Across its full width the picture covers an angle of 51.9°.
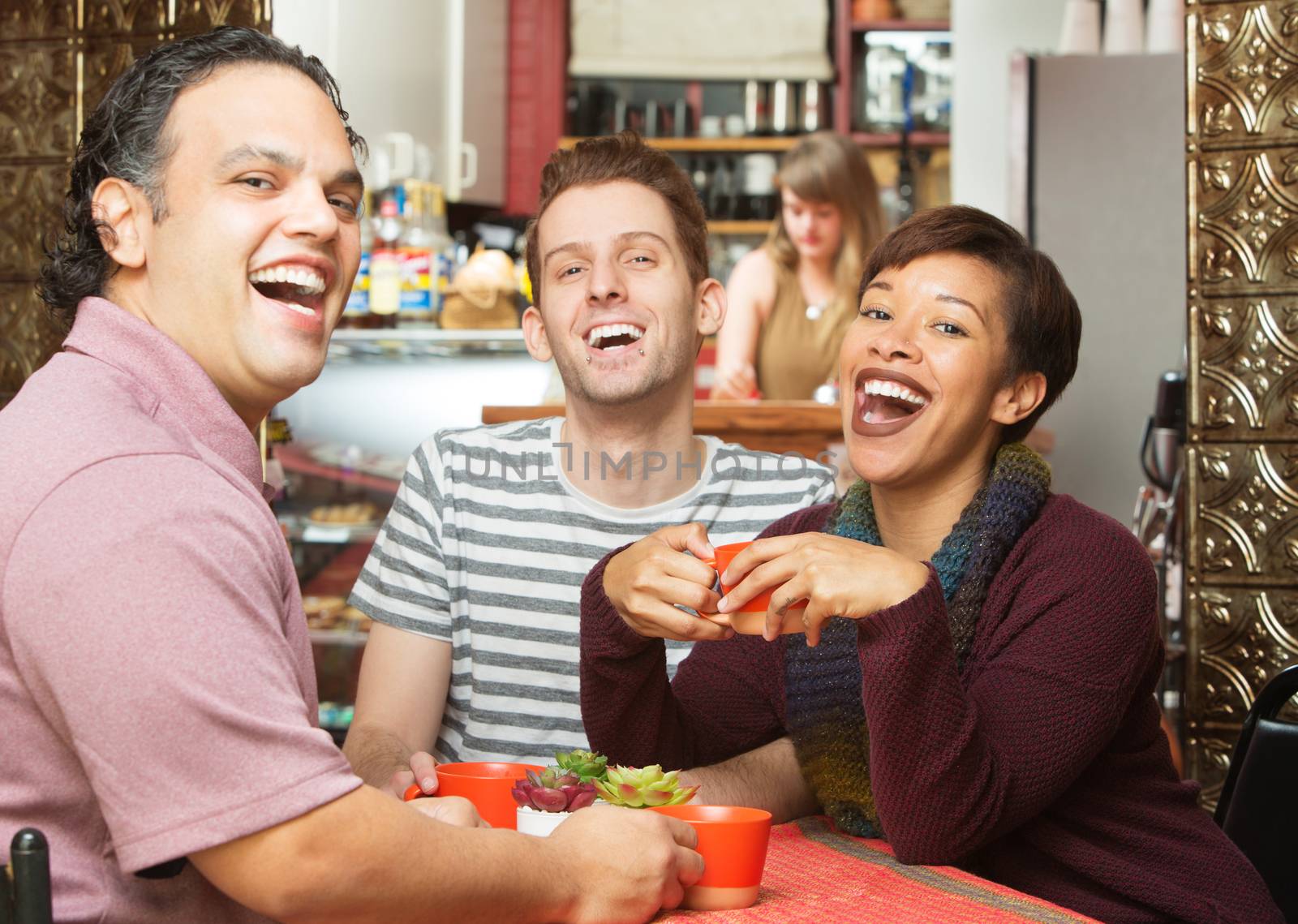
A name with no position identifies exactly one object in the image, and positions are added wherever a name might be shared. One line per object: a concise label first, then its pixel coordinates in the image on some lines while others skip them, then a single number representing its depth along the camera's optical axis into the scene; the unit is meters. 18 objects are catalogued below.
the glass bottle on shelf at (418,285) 3.71
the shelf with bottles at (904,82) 6.42
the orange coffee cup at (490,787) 1.22
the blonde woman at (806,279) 4.35
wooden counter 3.00
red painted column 6.72
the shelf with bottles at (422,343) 3.61
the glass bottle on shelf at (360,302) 3.71
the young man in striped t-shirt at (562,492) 1.94
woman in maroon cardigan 1.28
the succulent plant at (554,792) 1.12
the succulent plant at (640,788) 1.12
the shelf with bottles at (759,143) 6.42
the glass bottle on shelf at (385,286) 3.72
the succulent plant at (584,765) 1.15
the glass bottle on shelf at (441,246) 3.78
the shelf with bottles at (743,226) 6.45
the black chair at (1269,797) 1.67
